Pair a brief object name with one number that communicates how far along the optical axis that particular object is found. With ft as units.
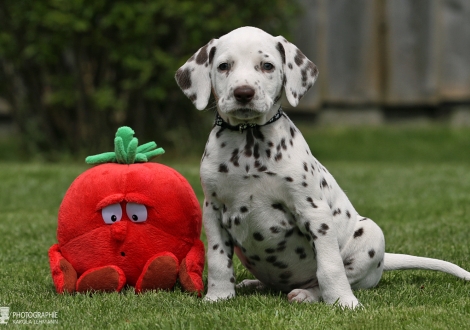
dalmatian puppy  23.97
